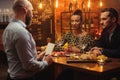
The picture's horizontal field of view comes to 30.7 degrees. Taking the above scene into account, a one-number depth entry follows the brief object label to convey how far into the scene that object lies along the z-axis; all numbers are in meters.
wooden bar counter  2.03
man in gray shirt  1.97
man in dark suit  2.98
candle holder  2.27
